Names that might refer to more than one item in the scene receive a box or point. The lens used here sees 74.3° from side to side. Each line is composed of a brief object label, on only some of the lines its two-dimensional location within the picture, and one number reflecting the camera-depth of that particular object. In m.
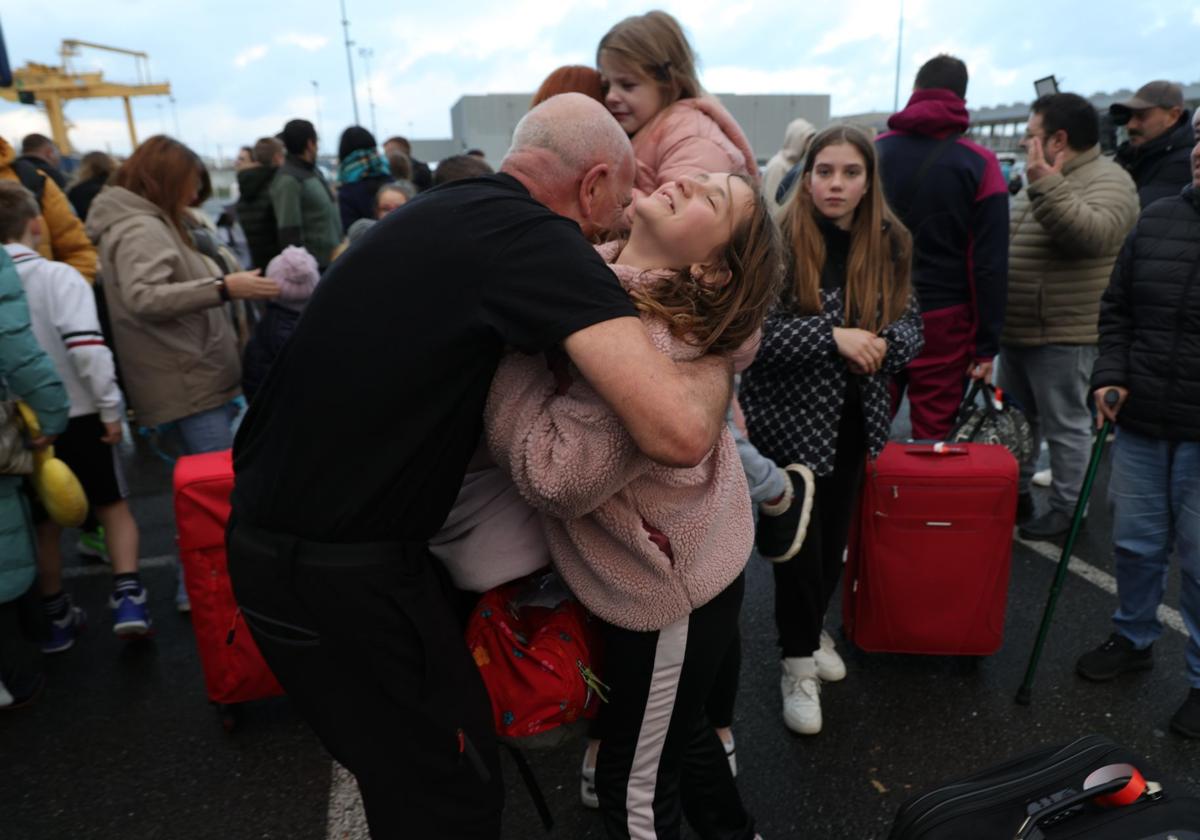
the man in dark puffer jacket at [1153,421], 2.56
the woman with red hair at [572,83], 2.43
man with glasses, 3.59
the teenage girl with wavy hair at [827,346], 2.54
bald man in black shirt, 1.21
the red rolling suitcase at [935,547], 2.70
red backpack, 1.49
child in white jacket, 2.95
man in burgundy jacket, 3.22
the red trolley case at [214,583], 2.48
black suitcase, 1.39
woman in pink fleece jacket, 1.28
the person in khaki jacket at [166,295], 3.14
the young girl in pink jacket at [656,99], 2.38
